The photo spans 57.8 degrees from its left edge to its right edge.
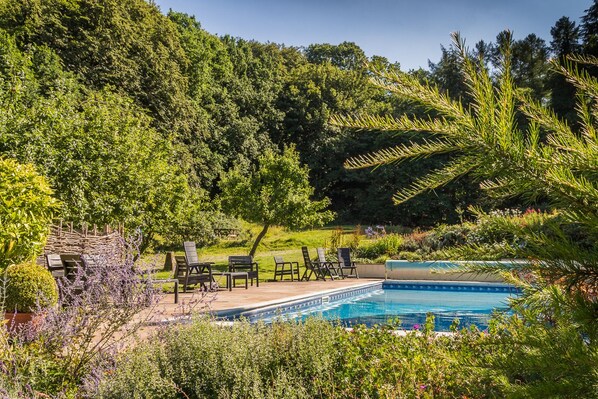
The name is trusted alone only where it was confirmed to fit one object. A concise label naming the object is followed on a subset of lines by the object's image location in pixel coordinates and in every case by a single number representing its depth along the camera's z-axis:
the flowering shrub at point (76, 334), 4.09
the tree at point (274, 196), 17.75
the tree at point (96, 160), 11.70
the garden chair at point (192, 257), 11.40
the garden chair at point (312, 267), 15.13
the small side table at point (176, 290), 8.97
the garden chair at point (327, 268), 15.39
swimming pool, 10.03
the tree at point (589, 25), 22.97
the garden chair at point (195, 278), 10.90
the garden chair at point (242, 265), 13.35
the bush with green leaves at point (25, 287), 5.78
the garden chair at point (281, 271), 15.13
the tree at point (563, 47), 23.91
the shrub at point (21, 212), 6.18
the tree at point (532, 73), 28.31
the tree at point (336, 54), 44.00
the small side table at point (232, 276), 11.94
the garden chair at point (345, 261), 16.00
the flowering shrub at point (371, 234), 20.02
